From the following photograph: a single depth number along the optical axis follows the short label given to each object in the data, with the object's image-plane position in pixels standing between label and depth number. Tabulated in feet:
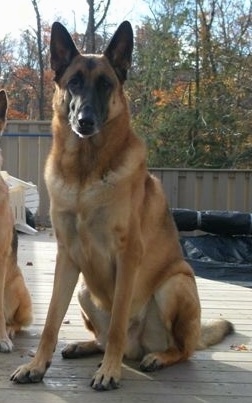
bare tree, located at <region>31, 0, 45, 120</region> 70.49
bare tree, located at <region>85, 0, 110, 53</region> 58.65
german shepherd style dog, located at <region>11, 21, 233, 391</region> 8.23
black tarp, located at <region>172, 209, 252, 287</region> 20.59
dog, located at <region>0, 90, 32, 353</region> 10.19
